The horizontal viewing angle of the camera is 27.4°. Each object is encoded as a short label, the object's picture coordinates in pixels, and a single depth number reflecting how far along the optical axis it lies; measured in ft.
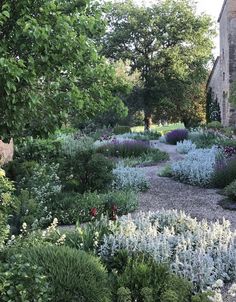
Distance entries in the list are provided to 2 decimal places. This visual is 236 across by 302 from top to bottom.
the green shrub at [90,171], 30.71
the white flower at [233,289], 11.34
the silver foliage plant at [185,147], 54.96
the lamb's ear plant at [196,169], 34.73
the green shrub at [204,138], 58.65
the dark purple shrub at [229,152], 43.51
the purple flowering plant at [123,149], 51.26
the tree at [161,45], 117.39
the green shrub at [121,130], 85.65
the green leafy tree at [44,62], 14.43
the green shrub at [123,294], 13.09
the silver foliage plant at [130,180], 32.66
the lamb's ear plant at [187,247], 15.90
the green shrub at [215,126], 82.85
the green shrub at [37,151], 38.52
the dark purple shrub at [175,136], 69.05
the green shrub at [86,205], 24.52
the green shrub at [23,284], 11.79
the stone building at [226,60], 88.79
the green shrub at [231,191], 28.76
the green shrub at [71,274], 12.60
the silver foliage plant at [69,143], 41.12
